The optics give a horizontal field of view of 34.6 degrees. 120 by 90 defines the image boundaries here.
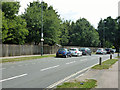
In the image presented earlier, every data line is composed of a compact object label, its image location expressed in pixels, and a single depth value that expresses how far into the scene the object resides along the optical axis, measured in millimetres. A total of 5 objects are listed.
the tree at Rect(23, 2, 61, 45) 39125
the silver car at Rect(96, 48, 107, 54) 47969
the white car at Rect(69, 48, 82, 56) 35531
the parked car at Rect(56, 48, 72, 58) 31031
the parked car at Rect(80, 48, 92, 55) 43156
